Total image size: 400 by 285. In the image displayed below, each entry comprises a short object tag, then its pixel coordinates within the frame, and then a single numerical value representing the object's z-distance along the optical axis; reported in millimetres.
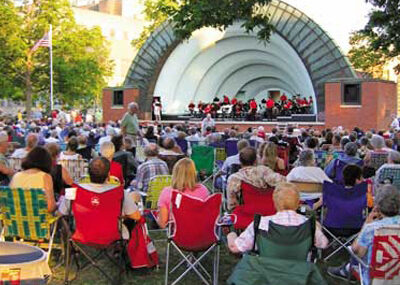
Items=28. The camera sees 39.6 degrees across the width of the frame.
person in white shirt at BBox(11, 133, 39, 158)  8831
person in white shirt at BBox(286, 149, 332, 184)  7359
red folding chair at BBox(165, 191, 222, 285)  5418
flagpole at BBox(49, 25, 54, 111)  32831
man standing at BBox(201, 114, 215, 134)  20972
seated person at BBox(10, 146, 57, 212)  5961
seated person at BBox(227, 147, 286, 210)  6367
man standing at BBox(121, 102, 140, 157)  12656
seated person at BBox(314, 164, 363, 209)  6594
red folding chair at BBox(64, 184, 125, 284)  5414
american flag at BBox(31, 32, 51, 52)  30909
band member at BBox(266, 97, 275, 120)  29967
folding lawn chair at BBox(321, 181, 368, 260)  6414
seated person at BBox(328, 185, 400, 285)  4613
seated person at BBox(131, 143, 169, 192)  8094
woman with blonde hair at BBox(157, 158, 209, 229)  5789
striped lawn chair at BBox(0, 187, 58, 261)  5543
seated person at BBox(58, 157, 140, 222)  5641
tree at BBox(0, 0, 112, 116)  35188
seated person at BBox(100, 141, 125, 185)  7654
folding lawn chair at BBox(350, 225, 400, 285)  4309
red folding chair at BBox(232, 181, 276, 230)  5867
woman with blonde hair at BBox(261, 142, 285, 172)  7418
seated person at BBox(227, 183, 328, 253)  4383
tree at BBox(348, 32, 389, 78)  34681
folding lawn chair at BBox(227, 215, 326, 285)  3762
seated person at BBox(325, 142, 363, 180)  8750
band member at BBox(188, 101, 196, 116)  31947
